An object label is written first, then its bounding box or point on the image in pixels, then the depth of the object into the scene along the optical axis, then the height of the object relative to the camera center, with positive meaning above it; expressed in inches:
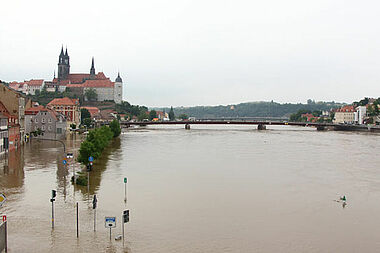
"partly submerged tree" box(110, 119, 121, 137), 3142.5 -93.4
